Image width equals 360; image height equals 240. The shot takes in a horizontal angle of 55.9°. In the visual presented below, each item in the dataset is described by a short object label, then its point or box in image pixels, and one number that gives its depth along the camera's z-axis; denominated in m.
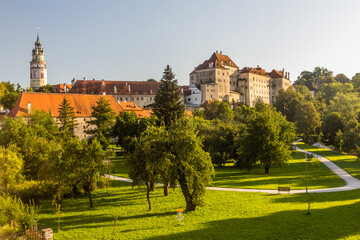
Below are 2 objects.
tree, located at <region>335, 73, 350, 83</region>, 172.89
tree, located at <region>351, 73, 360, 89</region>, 140.50
